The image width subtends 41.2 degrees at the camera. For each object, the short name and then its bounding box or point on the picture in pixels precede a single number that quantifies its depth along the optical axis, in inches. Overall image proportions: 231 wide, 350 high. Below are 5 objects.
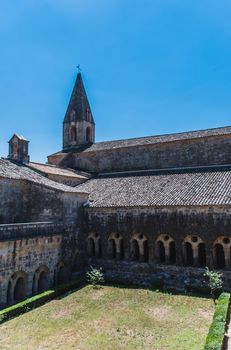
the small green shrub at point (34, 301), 575.8
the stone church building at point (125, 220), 732.0
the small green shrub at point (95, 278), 782.5
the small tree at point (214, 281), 668.7
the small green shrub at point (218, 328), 382.0
